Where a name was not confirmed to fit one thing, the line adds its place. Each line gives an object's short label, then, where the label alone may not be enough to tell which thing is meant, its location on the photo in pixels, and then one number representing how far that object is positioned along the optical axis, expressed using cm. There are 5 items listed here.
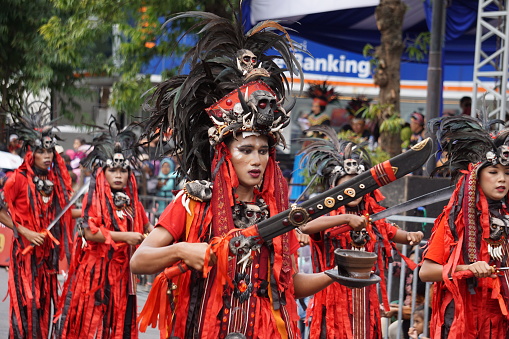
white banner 2400
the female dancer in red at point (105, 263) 1536
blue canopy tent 2417
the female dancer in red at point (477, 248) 1098
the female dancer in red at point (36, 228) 1608
